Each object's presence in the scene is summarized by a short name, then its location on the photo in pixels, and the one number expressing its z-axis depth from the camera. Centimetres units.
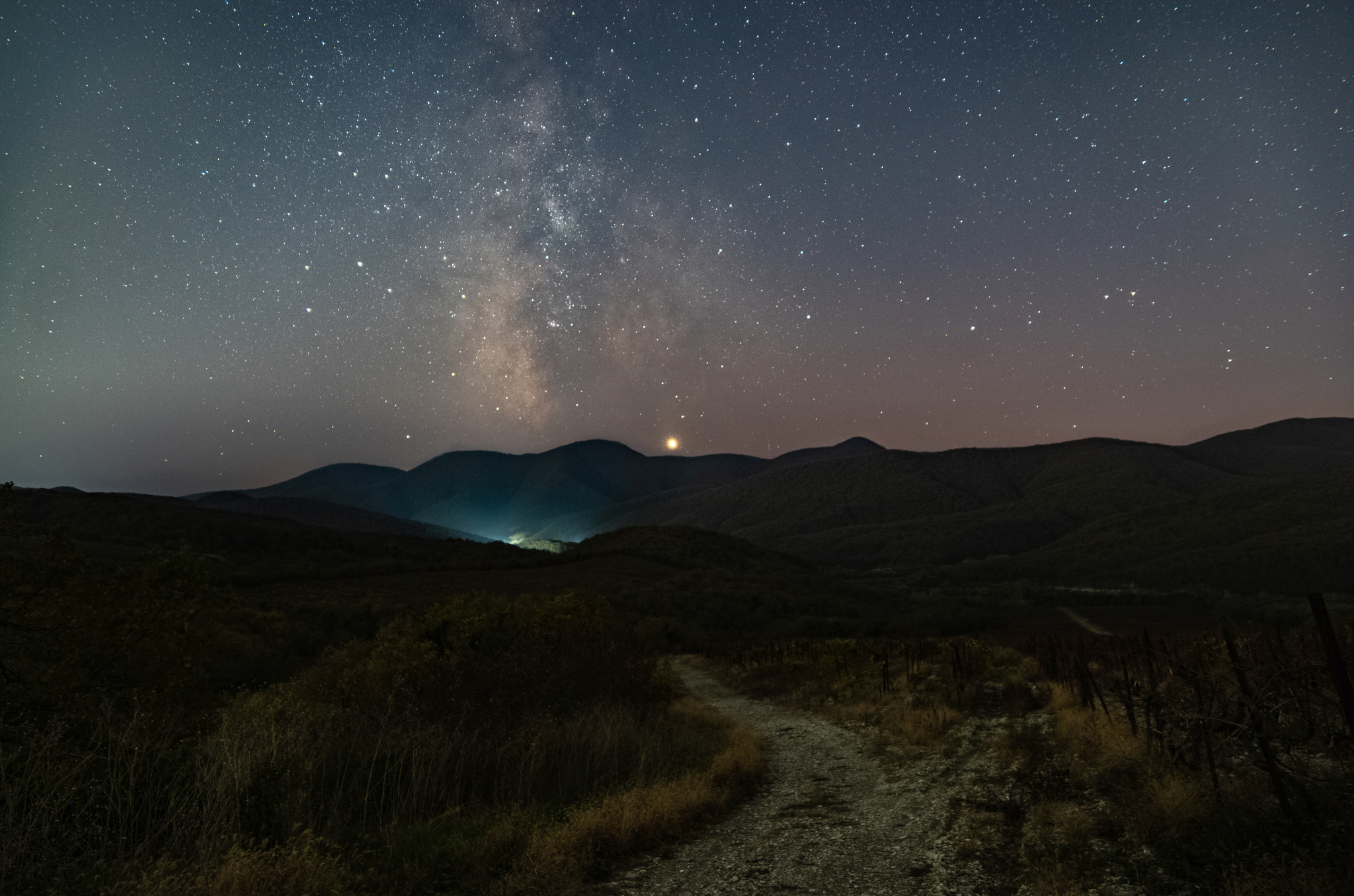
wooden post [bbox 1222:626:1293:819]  661
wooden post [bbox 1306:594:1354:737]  575
